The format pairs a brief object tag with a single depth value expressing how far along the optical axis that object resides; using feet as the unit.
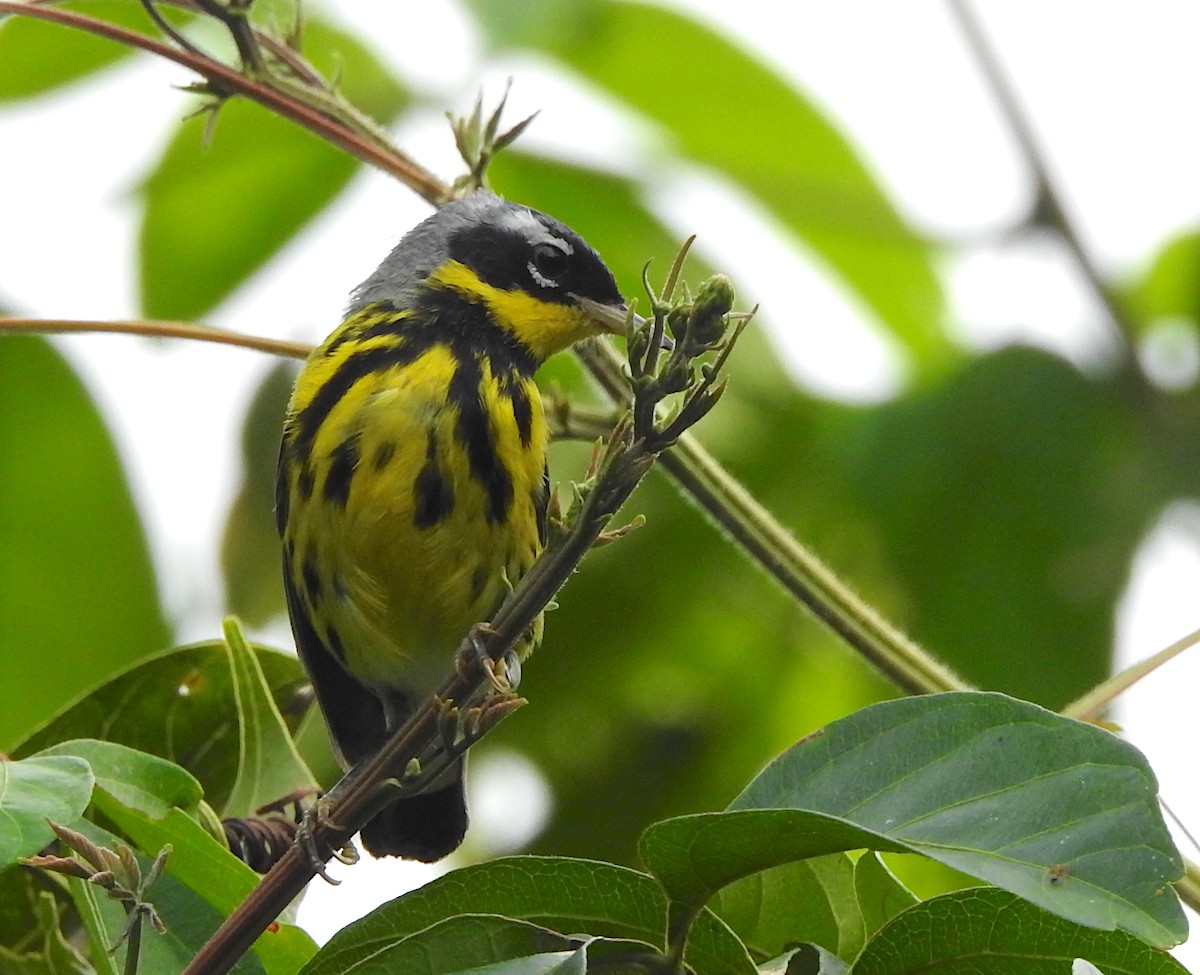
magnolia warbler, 21.94
